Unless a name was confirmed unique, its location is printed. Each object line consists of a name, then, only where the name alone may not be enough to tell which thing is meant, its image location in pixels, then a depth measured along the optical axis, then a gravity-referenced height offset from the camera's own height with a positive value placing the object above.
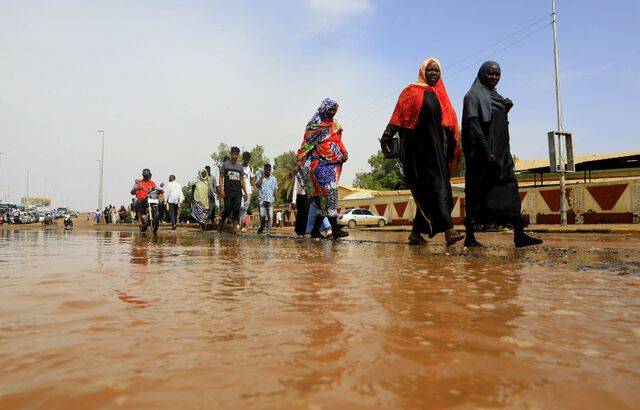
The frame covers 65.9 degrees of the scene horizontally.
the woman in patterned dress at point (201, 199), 13.64 +0.69
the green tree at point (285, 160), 58.99 +7.79
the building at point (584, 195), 13.82 +0.84
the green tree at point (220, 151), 54.02 +7.93
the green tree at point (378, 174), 54.59 +5.60
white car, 27.17 +0.26
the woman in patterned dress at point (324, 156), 6.62 +0.92
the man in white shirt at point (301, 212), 7.99 +0.18
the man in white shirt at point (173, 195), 13.84 +0.81
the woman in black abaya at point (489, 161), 4.50 +0.57
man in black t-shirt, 9.98 +0.77
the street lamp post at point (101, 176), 43.80 +4.35
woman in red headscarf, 4.70 +0.81
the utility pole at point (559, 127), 13.12 +3.14
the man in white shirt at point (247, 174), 10.76 +1.14
